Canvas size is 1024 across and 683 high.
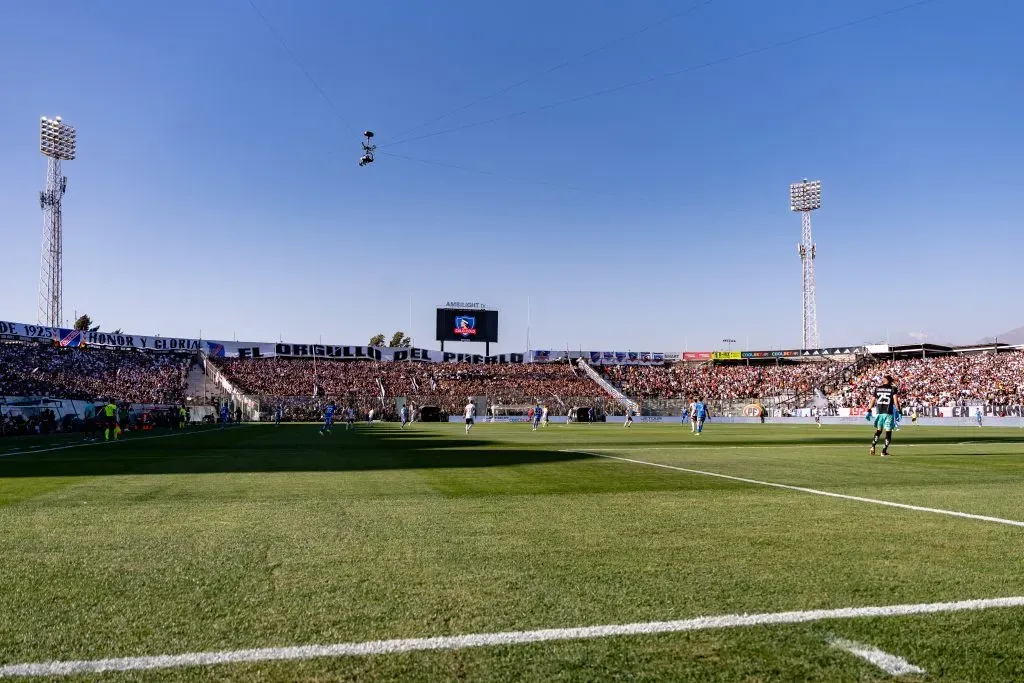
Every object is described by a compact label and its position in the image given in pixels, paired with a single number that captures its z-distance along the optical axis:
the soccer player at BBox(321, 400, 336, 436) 37.46
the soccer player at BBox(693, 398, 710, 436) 33.31
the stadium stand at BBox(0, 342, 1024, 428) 64.12
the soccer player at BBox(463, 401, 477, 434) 37.16
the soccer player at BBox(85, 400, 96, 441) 31.97
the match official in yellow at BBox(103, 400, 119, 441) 30.55
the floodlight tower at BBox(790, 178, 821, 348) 87.19
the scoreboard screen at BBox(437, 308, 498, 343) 87.56
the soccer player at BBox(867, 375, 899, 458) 18.61
